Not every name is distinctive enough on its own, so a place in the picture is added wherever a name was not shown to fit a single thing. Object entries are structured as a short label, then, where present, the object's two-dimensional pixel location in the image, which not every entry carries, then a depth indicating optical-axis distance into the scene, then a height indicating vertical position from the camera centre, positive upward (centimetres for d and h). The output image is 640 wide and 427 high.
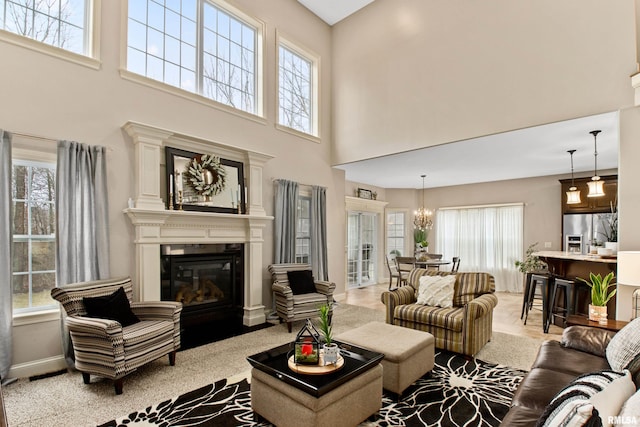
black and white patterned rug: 235 -146
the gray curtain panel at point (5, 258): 289 -34
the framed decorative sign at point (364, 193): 830 +62
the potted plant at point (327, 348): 229 -92
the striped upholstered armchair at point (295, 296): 440 -110
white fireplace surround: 375 -2
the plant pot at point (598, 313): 304 -90
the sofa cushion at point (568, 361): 215 -100
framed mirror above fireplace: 407 +40
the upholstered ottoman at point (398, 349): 261 -108
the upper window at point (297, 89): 580 +238
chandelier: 779 -4
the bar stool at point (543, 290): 458 -108
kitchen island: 414 -72
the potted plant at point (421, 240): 891 -61
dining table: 708 -98
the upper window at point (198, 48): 409 +237
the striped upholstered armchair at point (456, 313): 344 -107
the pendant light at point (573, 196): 496 +31
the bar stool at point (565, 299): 440 -113
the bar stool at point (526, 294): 504 -120
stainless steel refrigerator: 623 -26
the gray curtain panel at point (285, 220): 533 -3
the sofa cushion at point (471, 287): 395 -85
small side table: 281 -96
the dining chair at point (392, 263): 893 -126
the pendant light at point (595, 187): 446 +40
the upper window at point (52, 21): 319 +202
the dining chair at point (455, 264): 732 -107
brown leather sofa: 166 -98
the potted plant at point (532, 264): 588 -88
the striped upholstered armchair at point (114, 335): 268 -101
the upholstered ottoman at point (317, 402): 197 -118
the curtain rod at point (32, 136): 303 +79
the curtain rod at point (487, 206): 756 +27
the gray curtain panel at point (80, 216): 320 +3
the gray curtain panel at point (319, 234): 584 -29
